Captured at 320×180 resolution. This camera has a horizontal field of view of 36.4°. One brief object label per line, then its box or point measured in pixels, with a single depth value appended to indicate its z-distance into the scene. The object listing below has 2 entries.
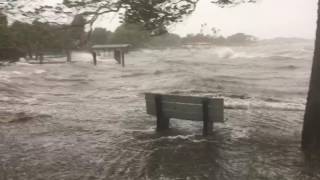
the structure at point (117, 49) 51.78
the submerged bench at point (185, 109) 11.38
